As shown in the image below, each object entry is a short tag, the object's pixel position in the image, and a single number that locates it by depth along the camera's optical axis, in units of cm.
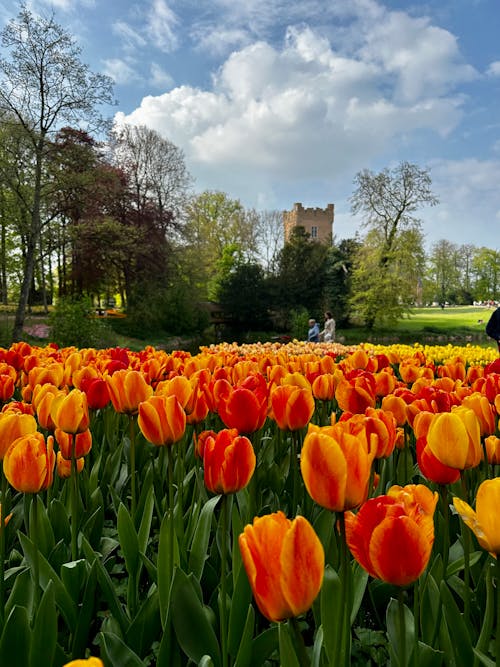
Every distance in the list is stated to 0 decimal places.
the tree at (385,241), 2705
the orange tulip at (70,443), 158
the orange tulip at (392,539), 67
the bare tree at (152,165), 3206
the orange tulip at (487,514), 72
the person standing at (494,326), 762
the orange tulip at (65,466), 175
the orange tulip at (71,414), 139
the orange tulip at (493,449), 144
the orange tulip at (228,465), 101
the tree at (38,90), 1714
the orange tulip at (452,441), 100
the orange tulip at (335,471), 78
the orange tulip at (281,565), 61
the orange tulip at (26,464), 111
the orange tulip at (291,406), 142
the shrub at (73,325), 1602
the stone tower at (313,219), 5634
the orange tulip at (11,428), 125
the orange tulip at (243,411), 135
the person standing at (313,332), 1515
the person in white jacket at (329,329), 1476
